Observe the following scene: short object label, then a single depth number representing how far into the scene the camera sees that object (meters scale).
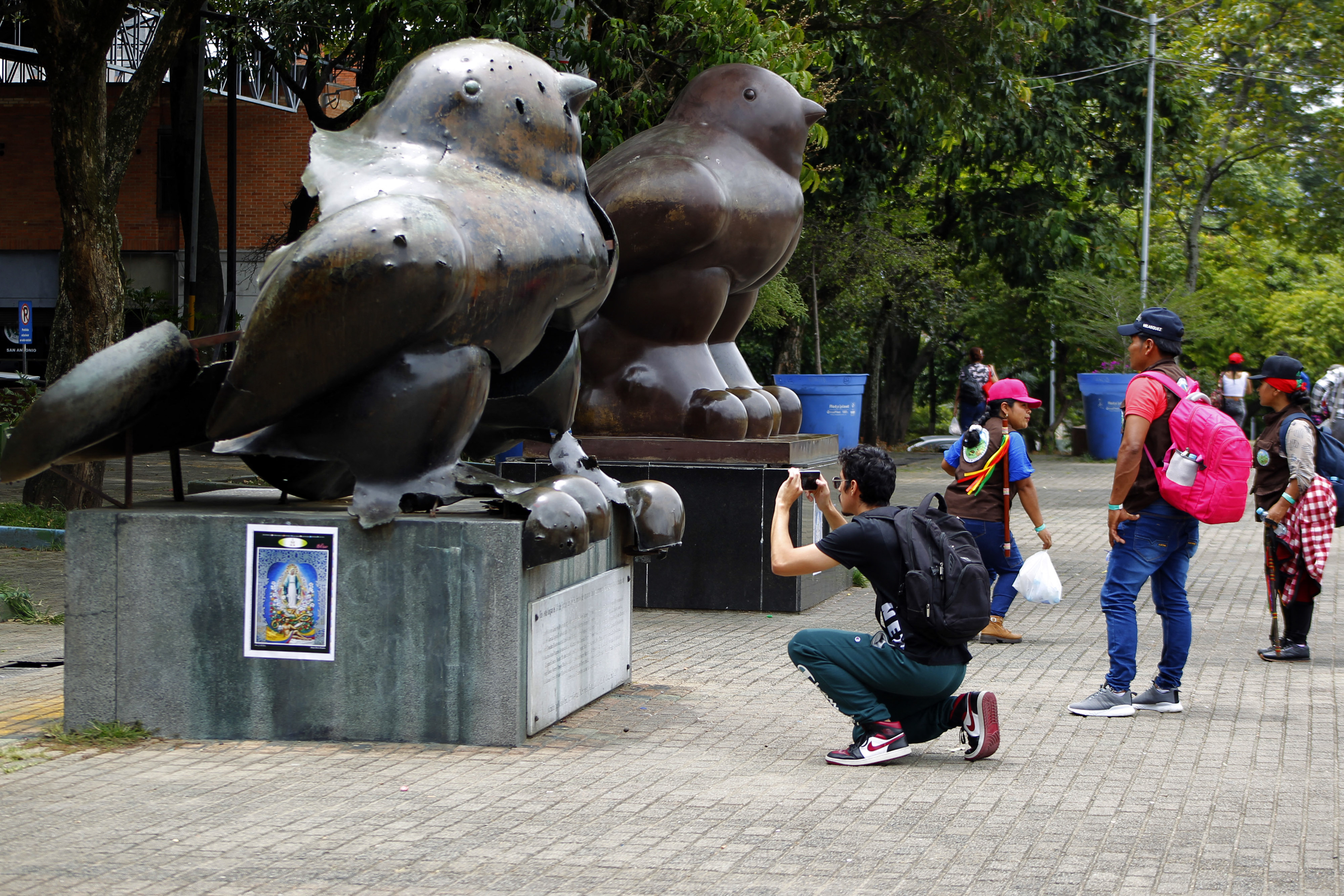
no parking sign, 24.55
